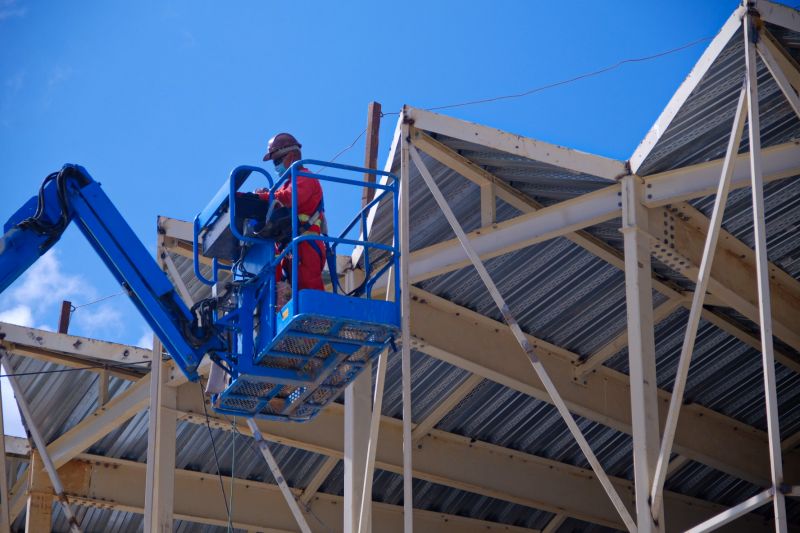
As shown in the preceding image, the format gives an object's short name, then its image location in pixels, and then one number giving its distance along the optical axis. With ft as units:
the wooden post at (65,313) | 86.43
